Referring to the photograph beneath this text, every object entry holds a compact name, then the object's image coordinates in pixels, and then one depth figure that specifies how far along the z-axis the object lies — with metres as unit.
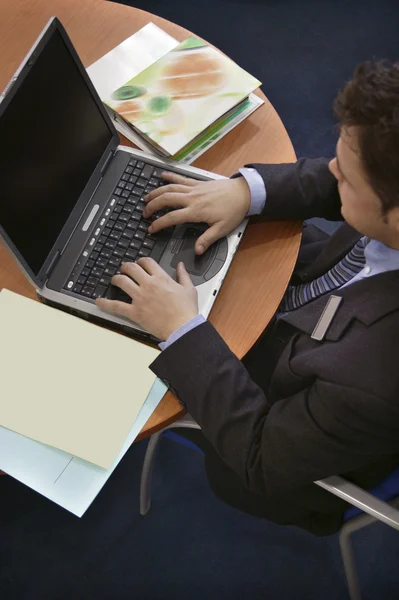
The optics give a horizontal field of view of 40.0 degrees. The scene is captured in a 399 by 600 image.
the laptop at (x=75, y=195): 0.81
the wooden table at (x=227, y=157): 0.94
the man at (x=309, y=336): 0.74
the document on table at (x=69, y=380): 0.83
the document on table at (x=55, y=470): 0.80
